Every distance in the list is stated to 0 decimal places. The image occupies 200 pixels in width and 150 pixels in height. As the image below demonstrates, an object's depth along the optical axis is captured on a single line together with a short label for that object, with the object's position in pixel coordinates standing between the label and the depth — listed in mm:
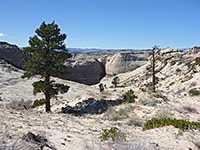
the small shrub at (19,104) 11337
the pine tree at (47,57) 11461
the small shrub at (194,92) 15160
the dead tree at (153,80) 16411
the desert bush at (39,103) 13447
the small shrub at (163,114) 8125
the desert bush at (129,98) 12456
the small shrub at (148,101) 11469
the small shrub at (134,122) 7662
